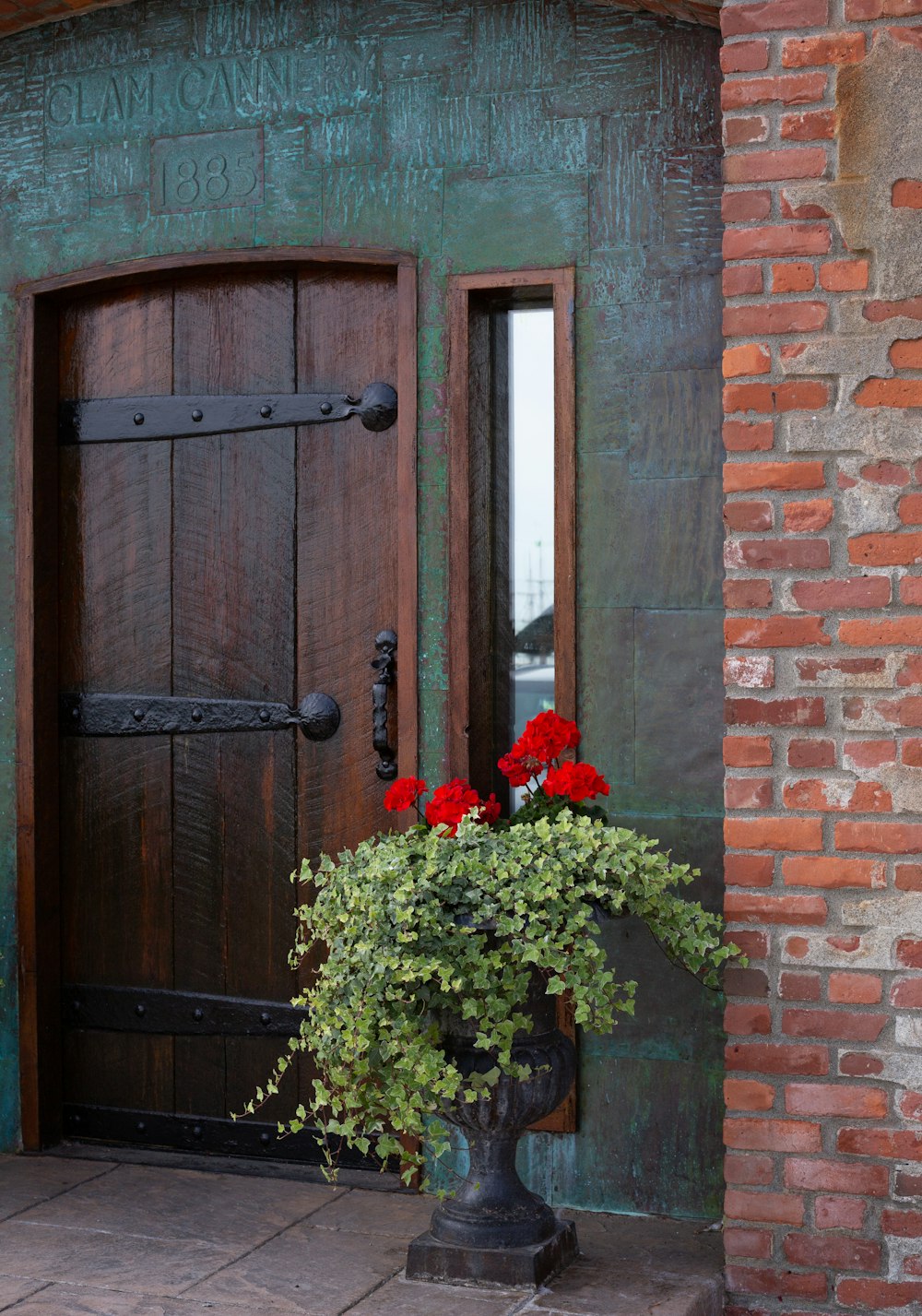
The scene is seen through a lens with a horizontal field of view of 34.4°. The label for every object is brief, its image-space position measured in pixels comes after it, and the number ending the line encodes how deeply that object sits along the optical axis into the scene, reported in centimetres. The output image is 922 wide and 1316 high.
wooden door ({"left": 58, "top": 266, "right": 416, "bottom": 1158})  354
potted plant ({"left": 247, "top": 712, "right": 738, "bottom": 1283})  268
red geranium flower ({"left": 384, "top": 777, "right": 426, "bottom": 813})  292
